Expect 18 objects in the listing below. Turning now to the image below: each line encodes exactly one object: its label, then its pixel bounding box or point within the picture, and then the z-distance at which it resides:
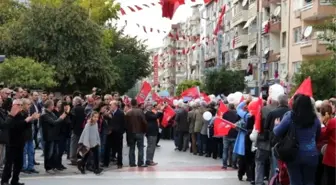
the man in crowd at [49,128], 15.61
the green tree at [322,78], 26.86
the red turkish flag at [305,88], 11.56
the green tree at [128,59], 58.69
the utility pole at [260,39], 51.89
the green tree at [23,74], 31.81
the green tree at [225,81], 54.50
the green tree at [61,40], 38.34
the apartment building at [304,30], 42.16
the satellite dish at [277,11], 51.24
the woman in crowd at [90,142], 16.33
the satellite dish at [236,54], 70.04
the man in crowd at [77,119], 17.52
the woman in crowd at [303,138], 9.38
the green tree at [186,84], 78.50
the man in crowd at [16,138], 12.94
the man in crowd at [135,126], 18.34
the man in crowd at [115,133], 18.00
